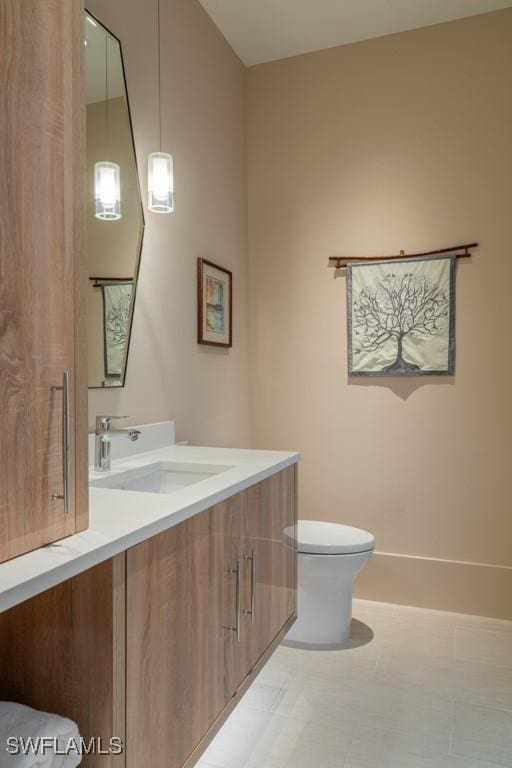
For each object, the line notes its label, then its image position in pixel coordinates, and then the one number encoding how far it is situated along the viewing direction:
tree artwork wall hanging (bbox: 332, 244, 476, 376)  2.71
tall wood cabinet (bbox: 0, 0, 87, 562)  0.82
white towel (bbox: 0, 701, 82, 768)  0.87
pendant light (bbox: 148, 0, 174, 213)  1.96
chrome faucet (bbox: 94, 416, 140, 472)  1.65
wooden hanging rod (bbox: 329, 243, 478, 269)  2.68
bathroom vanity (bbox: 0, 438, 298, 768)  0.92
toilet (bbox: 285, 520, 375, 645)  2.26
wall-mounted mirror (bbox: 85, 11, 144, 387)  1.75
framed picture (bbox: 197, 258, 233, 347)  2.46
